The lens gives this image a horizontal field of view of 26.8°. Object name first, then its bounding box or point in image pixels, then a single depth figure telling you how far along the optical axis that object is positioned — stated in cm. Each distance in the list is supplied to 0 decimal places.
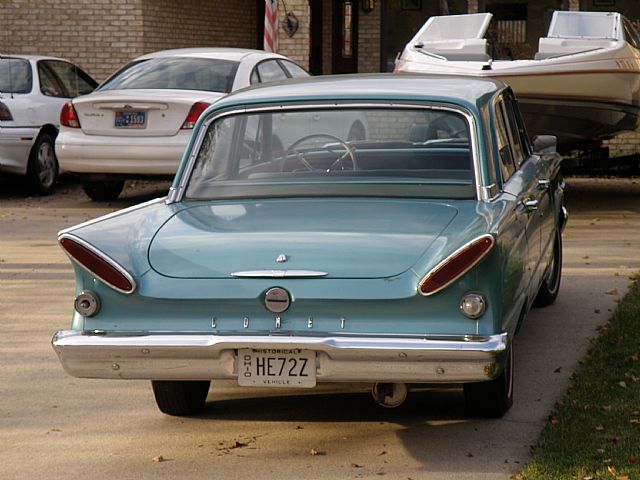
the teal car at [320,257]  532
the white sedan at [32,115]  1510
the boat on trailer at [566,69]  1372
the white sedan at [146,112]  1332
